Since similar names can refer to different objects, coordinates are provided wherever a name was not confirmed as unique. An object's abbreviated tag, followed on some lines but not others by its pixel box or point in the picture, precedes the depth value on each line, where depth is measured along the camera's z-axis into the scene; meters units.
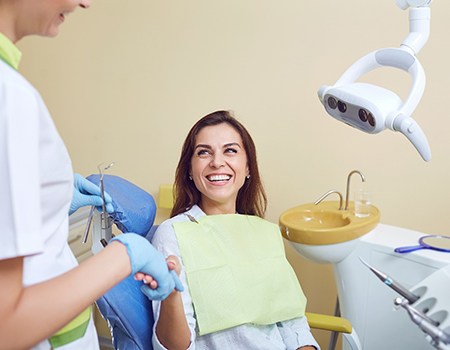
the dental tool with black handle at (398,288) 0.77
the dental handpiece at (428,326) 0.70
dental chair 1.17
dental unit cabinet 1.56
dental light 1.03
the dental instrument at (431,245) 1.53
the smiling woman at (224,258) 1.34
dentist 0.57
